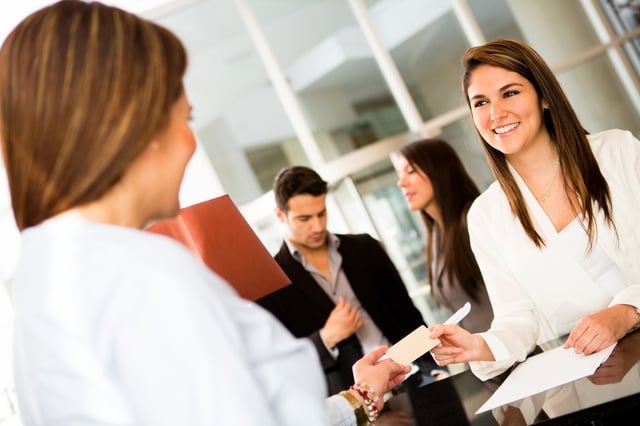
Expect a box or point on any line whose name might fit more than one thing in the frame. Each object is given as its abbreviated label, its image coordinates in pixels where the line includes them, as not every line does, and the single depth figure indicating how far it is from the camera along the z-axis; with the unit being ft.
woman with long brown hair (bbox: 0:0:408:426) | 2.63
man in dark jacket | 10.03
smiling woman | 6.34
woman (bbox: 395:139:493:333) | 10.07
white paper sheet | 4.77
